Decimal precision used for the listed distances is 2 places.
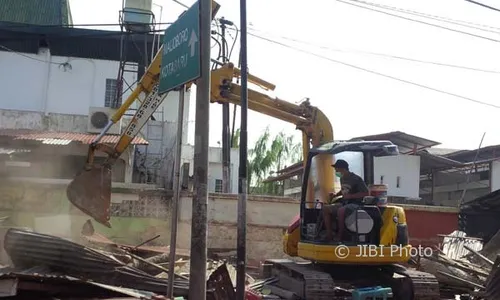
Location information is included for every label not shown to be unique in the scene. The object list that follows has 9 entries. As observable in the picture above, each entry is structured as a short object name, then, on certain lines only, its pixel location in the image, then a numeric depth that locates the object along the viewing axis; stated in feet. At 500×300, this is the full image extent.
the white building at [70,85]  79.61
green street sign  17.92
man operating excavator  27.78
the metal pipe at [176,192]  18.52
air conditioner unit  73.31
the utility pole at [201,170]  19.11
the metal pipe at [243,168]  30.89
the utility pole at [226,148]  57.36
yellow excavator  27.25
